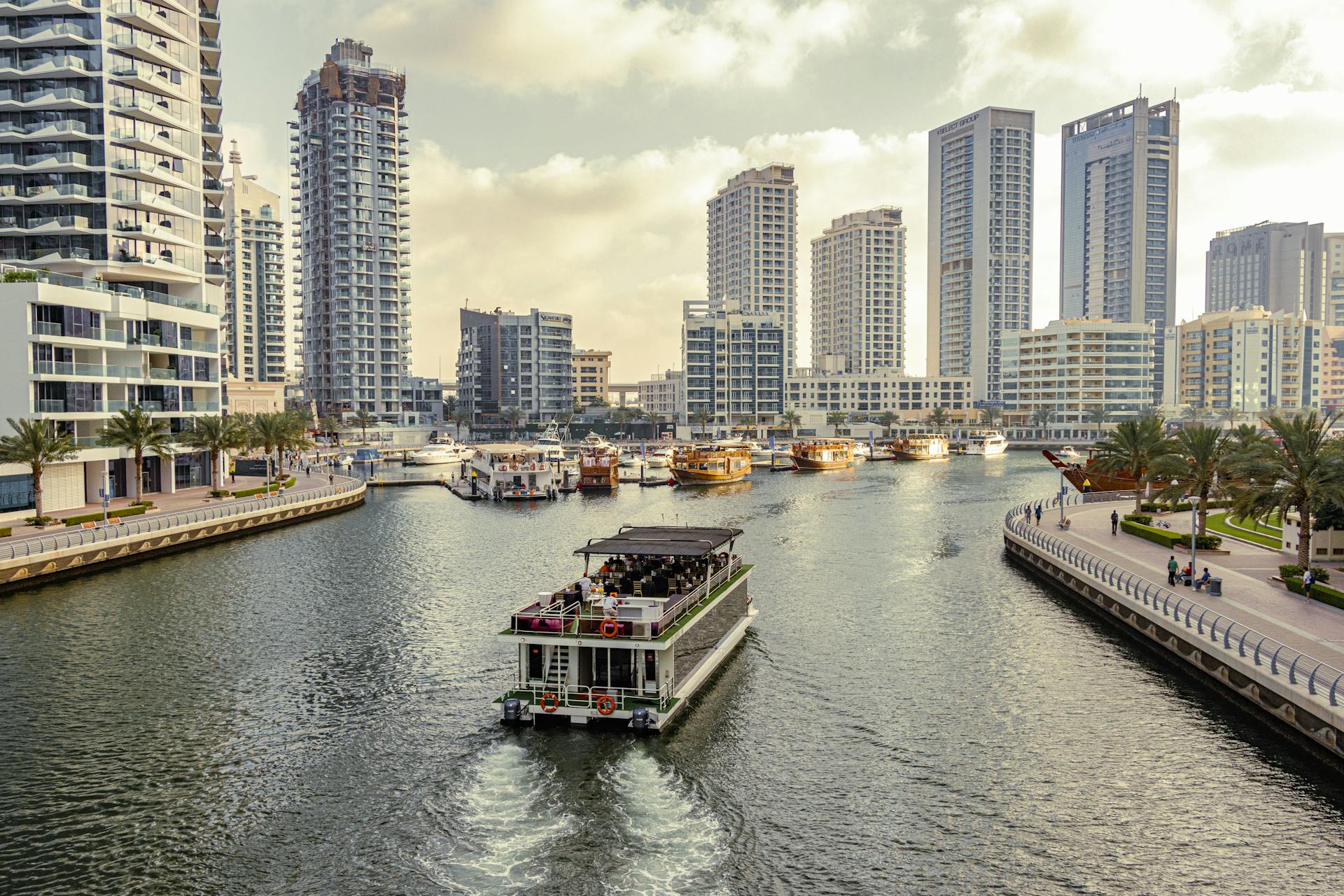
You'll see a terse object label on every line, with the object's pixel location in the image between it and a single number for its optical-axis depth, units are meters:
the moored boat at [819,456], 154.75
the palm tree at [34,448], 61.78
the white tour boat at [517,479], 108.56
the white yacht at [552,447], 165.88
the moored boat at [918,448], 184.12
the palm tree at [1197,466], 59.95
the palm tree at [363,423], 192.50
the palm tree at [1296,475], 44.72
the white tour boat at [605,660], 30.34
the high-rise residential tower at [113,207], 76.06
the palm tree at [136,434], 73.94
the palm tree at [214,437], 85.19
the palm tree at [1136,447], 72.25
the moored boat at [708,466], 129.00
